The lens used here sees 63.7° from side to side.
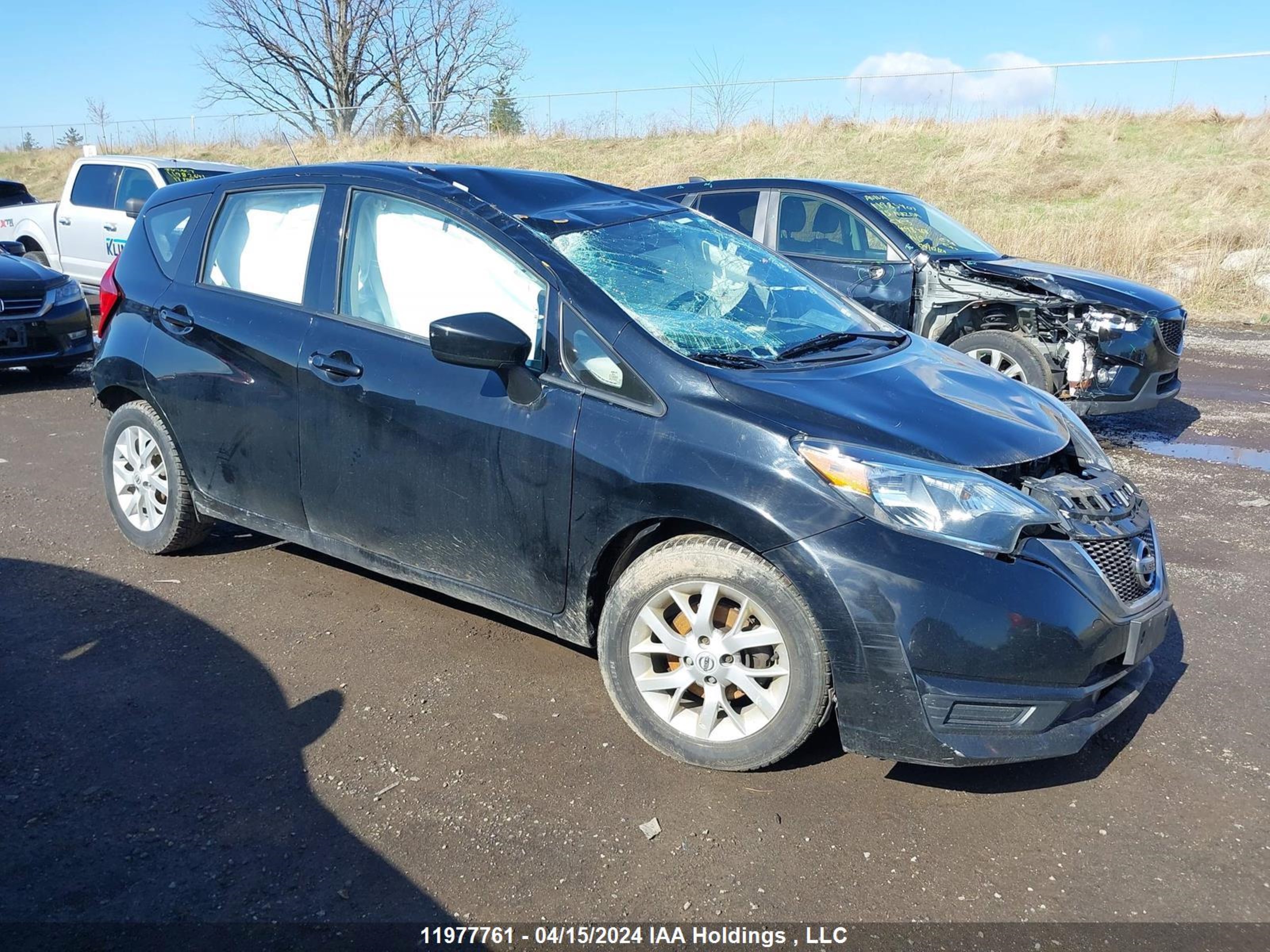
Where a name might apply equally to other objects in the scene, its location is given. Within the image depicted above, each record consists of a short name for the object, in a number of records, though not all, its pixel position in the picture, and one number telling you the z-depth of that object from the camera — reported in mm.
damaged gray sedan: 7551
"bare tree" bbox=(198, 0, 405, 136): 39625
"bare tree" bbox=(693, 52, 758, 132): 32375
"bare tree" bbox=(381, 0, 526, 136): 39094
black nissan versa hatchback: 2955
